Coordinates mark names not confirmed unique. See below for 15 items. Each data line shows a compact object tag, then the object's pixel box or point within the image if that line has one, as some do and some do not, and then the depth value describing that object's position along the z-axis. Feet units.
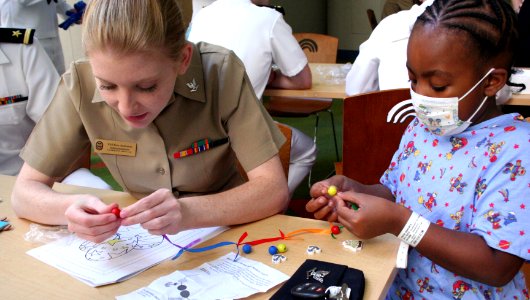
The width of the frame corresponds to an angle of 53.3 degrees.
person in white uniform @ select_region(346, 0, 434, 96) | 8.73
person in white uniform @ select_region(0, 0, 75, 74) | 12.96
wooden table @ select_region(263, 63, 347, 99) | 9.63
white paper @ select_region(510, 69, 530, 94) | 8.47
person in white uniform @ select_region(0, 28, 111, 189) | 7.18
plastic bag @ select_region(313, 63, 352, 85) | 10.75
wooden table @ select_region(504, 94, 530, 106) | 8.14
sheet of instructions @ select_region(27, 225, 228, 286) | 3.53
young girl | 3.51
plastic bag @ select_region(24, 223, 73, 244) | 4.11
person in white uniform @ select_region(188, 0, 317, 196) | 9.23
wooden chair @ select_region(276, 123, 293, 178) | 6.00
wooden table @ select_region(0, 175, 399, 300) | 3.30
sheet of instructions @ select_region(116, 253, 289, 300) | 3.18
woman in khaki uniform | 3.93
